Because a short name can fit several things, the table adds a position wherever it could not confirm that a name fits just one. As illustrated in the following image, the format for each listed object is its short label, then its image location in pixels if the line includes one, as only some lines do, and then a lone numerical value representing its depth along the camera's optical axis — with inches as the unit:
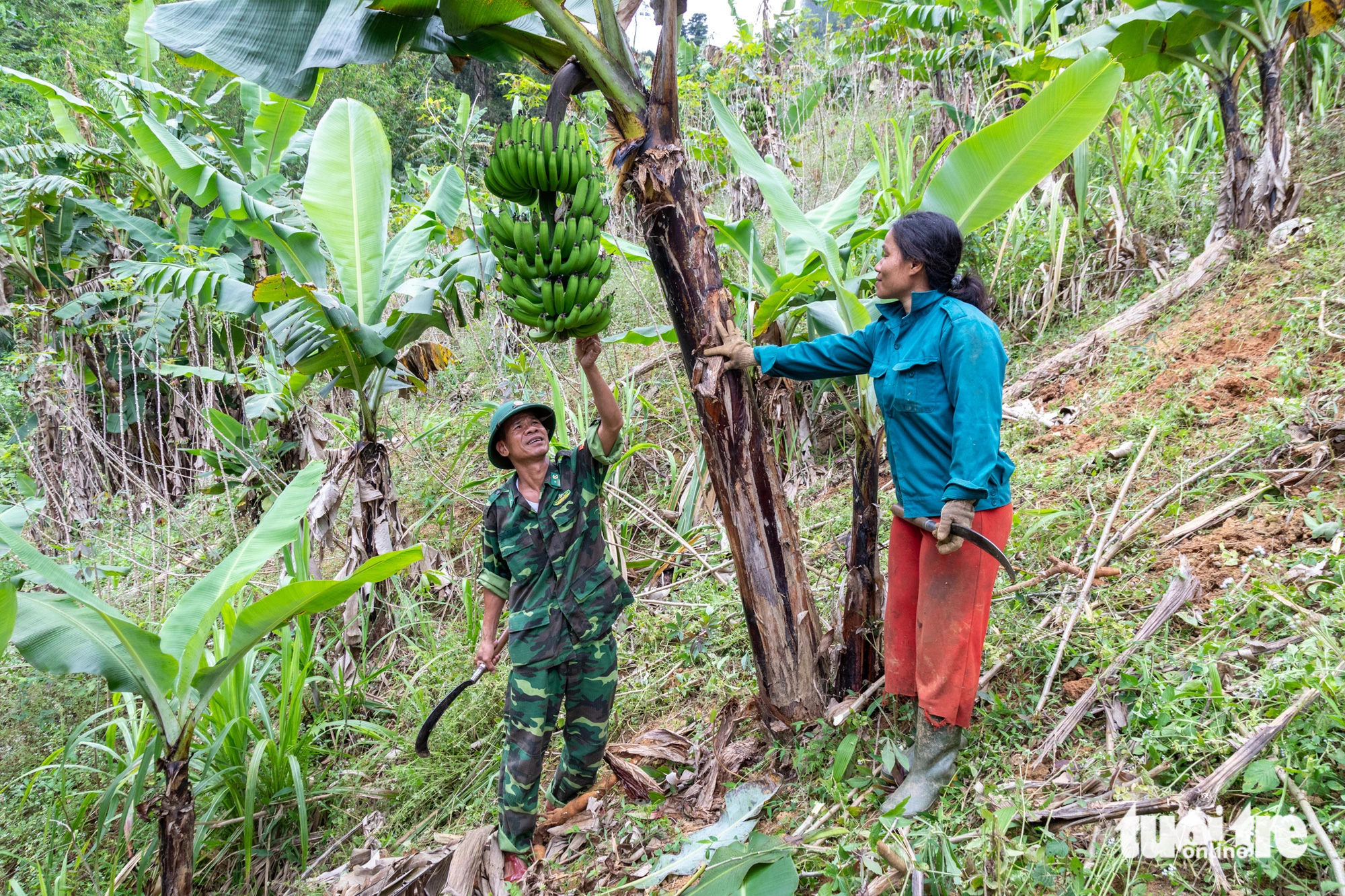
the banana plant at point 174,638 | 91.9
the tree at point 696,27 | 893.2
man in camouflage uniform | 106.4
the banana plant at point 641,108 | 86.8
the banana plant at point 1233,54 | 161.2
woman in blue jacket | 80.0
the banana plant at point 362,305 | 153.3
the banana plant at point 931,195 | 89.9
